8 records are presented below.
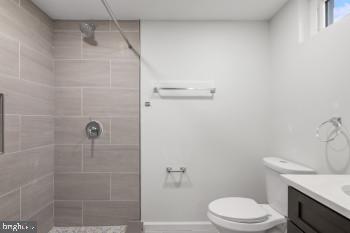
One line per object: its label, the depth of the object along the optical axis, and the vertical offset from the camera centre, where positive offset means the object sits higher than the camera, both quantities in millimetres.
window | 1658 +793
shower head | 2361 +863
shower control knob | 2518 -107
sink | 1162 -331
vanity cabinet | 908 -411
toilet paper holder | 2574 -538
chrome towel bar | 2531 +315
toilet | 1784 -715
